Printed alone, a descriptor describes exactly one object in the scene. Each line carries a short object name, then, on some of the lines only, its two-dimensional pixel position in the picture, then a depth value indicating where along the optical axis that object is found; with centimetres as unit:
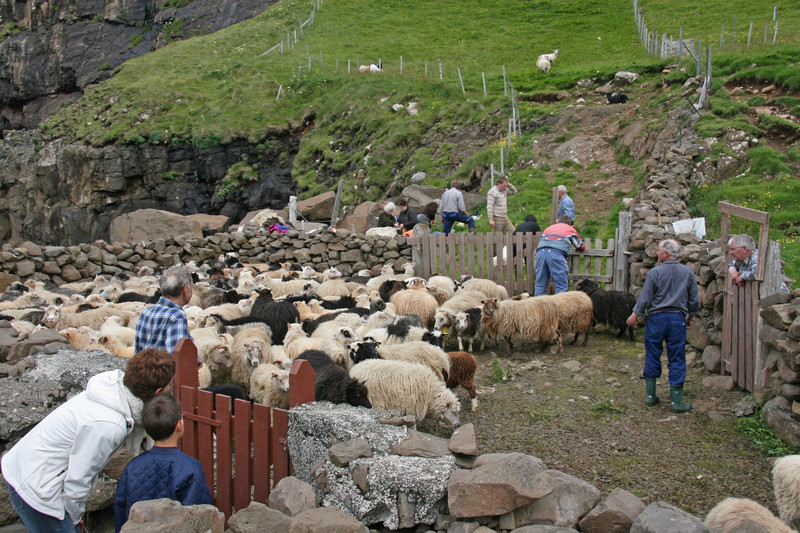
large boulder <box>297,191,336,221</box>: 2130
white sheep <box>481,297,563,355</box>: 877
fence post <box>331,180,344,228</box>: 2025
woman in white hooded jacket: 334
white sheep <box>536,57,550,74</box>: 2928
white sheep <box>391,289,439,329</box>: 973
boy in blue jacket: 345
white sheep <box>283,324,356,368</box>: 691
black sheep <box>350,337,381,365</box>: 666
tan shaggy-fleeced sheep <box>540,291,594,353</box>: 890
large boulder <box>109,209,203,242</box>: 1906
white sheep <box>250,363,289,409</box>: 608
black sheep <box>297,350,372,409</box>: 506
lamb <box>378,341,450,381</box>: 663
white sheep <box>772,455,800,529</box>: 365
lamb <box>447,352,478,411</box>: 666
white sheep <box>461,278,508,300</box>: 1077
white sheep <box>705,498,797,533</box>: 327
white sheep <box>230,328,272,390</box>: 702
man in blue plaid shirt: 499
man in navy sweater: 618
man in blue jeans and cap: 1455
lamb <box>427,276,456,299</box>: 1122
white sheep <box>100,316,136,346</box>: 808
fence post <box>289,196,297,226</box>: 1964
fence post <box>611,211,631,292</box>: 1043
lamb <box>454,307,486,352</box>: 860
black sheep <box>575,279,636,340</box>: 916
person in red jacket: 1032
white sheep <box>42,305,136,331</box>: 929
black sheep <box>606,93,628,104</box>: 2166
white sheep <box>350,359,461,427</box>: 555
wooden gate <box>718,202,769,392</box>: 596
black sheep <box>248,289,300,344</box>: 898
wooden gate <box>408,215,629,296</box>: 1080
